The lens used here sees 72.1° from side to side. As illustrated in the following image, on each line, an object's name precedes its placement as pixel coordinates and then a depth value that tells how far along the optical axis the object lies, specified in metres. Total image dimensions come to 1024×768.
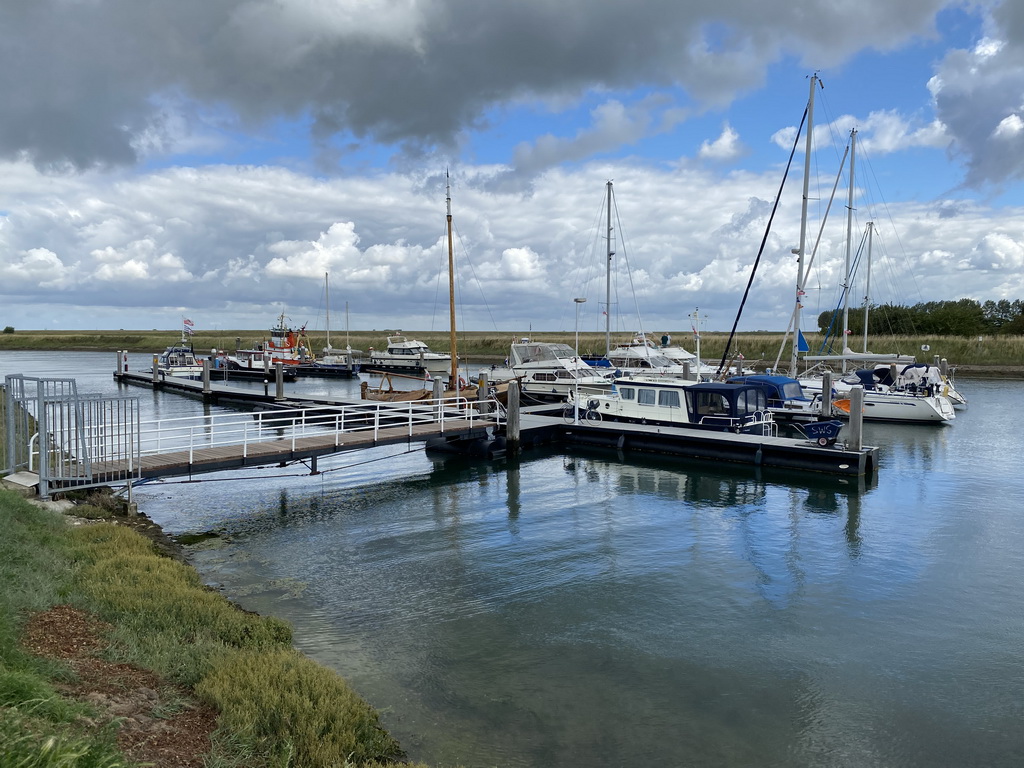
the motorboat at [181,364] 61.50
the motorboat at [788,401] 35.22
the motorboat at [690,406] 29.14
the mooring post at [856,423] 24.12
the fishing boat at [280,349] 66.19
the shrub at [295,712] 6.96
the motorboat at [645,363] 46.00
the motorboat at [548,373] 41.06
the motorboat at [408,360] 71.75
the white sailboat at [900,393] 37.06
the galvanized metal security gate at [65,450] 14.71
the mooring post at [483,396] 31.68
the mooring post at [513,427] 28.66
